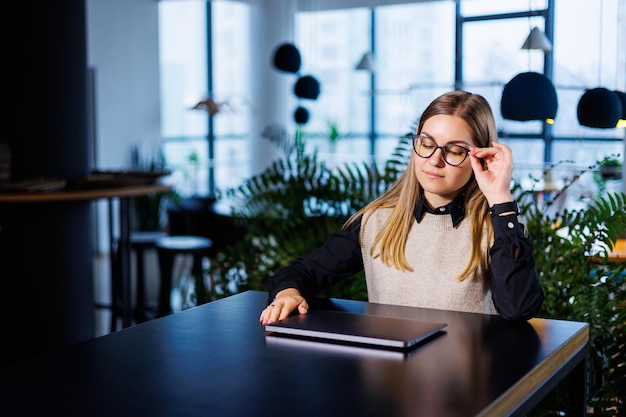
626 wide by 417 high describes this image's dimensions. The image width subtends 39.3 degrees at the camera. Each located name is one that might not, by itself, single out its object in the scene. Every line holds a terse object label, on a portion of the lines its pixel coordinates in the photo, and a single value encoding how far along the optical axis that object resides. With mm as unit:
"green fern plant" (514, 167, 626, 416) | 2584
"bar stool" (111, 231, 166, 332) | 5866
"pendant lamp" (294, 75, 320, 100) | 7387
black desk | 1313
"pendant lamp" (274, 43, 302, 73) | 6965
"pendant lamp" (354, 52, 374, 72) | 9875
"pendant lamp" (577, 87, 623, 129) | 3787
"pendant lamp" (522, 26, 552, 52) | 6473
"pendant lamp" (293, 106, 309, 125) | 8633
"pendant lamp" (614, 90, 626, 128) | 4035
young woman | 2035
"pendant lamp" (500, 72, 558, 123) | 3492
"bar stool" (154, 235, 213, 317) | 5859
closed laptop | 1653
